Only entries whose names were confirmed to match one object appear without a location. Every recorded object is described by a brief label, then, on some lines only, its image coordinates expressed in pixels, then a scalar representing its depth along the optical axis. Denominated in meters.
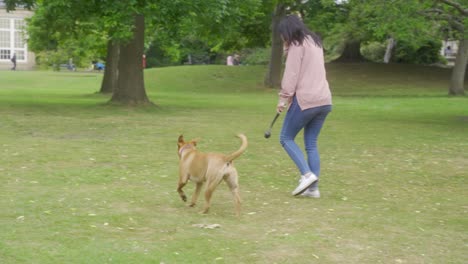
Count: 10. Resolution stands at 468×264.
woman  7.71
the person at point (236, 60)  60.95
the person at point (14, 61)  68.94
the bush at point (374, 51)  57.84
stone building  78.19
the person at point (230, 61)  56.90
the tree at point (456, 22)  17.34
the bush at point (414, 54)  50.53
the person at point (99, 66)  70.06
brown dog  6.70
